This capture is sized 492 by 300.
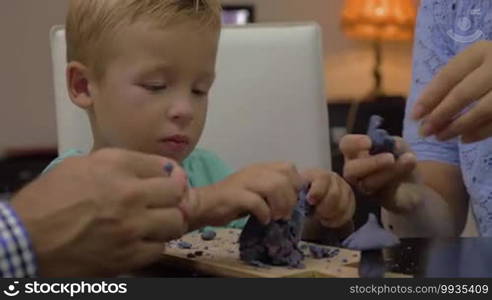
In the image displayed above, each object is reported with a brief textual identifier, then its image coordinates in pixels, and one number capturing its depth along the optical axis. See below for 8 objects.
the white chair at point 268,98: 1.55
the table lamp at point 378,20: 3.81
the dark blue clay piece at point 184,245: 1.08
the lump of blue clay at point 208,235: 1.12
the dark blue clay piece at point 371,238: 0.95
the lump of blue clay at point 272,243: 1.02
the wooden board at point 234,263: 0.98
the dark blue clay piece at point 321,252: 1.05
